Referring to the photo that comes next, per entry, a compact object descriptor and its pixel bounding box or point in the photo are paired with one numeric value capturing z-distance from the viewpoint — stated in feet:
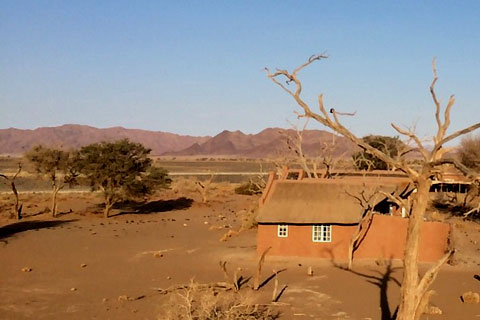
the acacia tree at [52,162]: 140.67
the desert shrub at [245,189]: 203.17
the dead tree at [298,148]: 133.18
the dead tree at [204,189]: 175.71
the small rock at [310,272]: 74.95
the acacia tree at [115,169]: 139.54
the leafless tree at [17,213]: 131.95
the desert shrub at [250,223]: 117.29
